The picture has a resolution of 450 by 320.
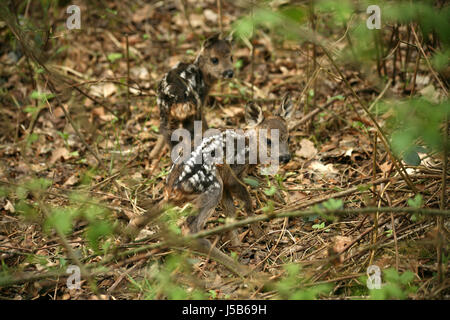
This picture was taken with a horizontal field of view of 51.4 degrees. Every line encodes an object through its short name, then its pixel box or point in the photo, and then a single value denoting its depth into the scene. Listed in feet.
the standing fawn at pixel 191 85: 20.98
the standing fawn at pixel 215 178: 15.90
